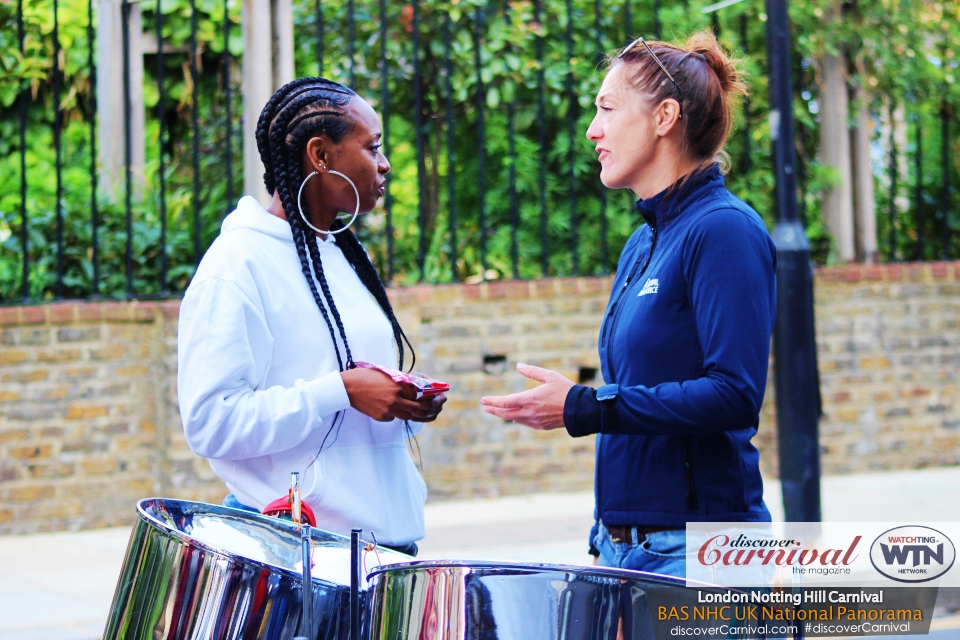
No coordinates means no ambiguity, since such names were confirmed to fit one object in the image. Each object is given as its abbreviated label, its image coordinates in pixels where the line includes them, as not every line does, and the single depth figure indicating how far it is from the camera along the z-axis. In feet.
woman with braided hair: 14.57
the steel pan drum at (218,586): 11.91
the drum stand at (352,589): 11.72
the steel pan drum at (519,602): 10.94
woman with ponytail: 13.26
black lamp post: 33.06
